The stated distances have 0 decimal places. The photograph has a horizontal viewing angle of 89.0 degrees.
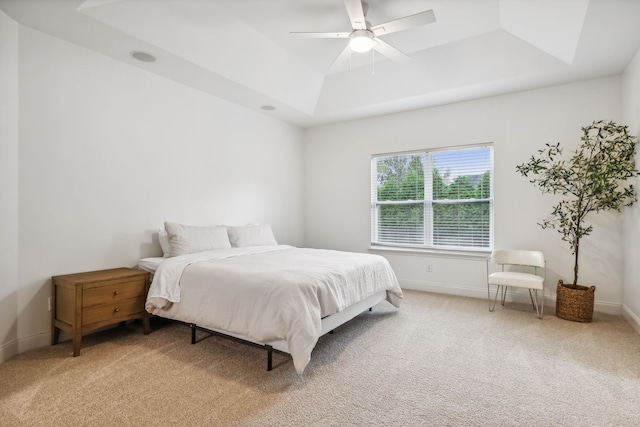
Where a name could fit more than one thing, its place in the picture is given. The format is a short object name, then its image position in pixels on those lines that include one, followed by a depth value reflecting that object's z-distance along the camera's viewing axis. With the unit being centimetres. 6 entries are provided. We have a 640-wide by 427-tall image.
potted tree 330
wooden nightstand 263
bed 233
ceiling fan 258
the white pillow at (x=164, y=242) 350
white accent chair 354
